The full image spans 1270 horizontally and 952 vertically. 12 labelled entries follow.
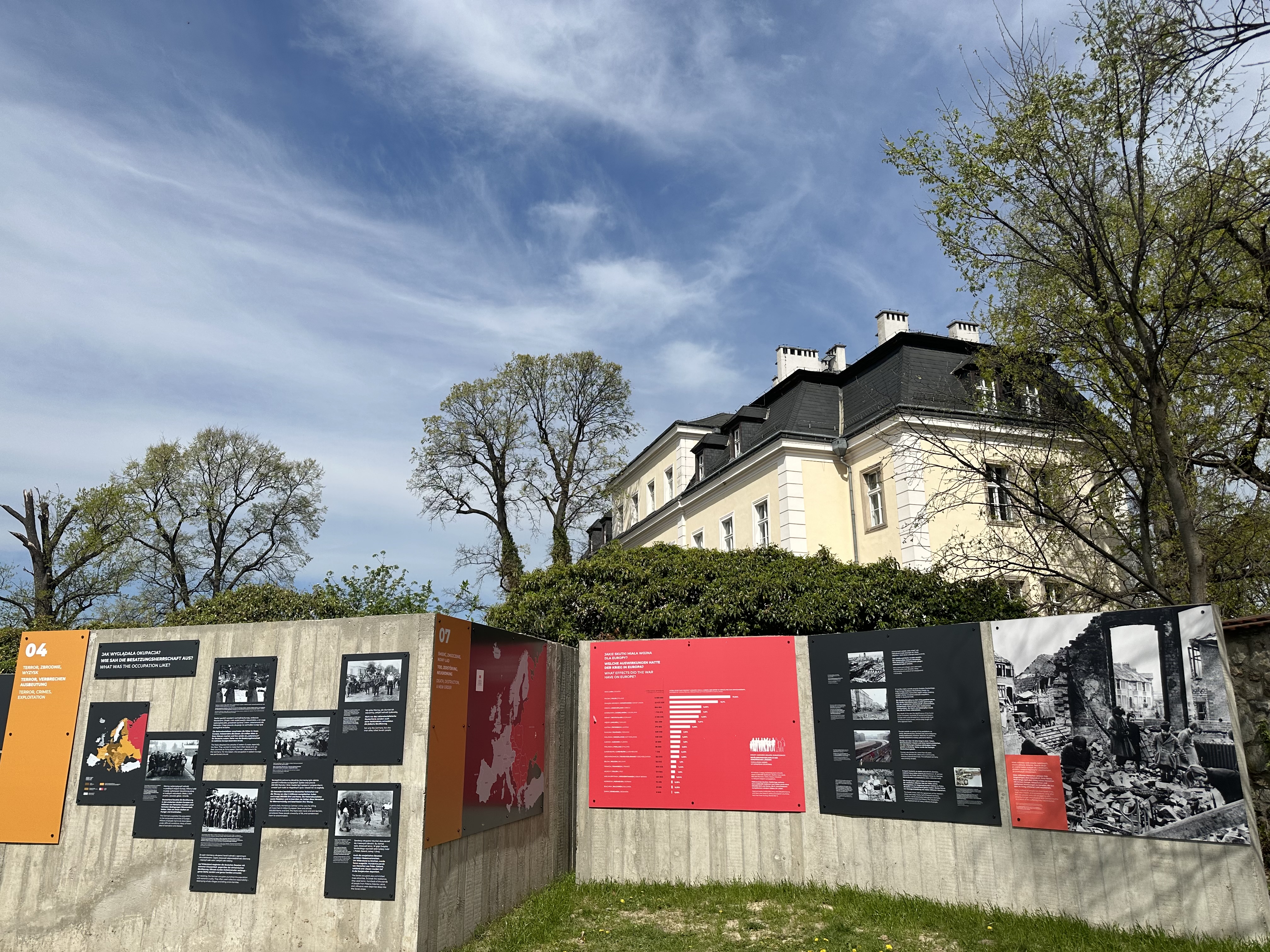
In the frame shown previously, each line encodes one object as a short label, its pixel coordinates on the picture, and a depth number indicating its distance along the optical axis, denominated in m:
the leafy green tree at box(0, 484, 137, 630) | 27.34
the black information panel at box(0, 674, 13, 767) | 7.30
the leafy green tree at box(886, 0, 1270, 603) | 8.55
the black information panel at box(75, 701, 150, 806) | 6.73
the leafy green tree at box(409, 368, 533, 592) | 33.09
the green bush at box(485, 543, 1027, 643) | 10.39
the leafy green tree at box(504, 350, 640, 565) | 33.56
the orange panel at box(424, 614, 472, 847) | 6.00
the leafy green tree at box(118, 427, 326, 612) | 33.84
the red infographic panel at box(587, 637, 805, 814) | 7.77
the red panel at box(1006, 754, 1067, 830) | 6.45
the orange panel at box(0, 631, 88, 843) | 6.89
